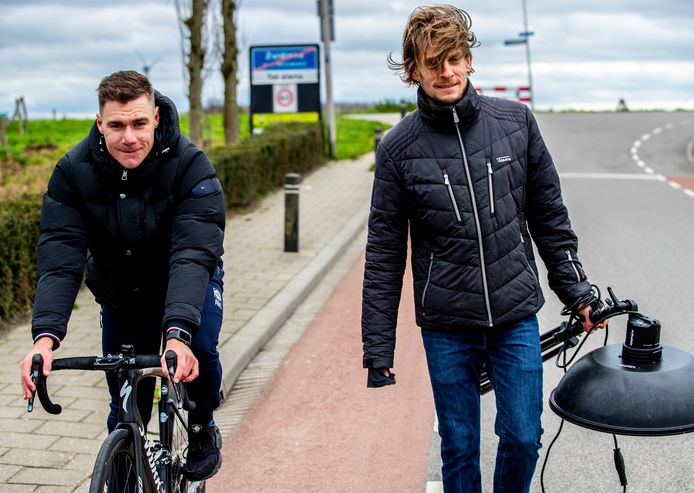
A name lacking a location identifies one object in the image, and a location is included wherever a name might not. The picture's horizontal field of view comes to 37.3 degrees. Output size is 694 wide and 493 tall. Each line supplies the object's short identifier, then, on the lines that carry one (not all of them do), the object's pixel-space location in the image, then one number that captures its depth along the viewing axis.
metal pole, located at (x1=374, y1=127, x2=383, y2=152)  21.32
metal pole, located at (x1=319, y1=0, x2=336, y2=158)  22.34
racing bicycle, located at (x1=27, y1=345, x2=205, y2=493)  3.11
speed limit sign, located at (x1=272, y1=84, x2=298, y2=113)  22.23
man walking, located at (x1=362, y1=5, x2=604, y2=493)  3.39
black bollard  11.44
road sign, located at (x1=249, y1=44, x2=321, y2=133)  22.17
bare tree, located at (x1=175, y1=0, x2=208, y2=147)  19.03
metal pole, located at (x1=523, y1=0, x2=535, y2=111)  46.28
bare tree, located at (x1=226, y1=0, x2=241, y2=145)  21.78
